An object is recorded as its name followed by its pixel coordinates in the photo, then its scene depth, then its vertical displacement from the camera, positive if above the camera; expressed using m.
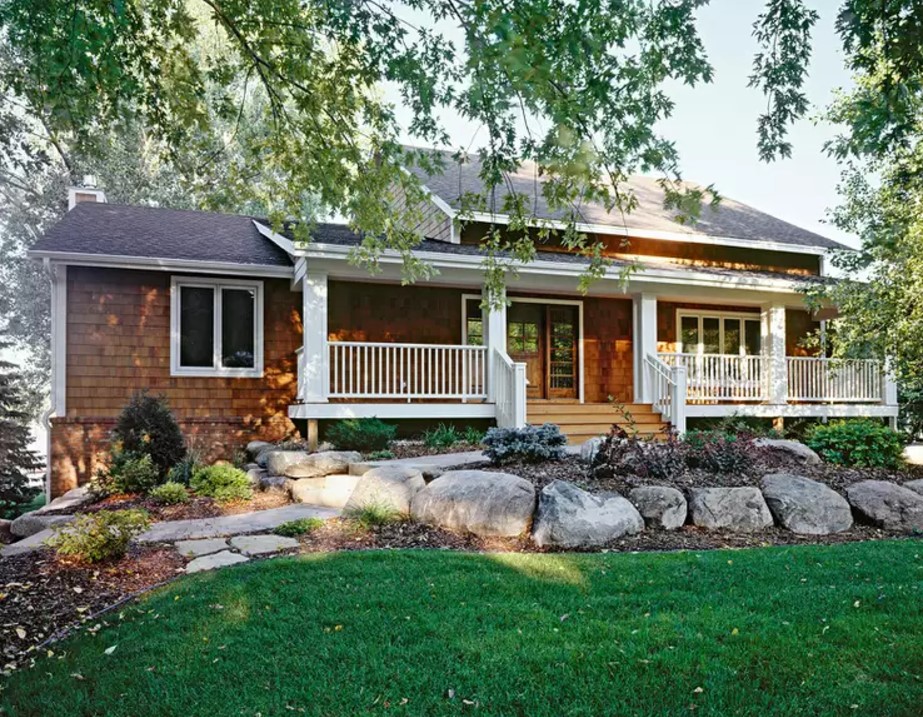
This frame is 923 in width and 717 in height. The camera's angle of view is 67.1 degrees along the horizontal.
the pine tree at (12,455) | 12.59 -1.58
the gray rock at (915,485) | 6.99 -1.18
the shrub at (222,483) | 7.73 -1.28
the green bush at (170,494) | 7.45 -1.31
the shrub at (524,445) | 7.32 -0.79
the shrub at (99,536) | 4.83 -1.16
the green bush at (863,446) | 8.45 -0.94
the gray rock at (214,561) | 4.91 -1.37
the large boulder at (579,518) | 5.53 -1.20
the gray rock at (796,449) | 8.32 -0.97
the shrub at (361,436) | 9.52 -0.89
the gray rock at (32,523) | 6.86 -1.52
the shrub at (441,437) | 9.95 -0.97
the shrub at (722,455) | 7.11 -0.88
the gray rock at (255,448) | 10.33 -1.14
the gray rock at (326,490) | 7.36 -1.29
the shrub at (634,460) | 6.70 -0.88
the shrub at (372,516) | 5.91 -1.25
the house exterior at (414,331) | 10.20 +0.68
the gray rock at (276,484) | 8.20 -1.35
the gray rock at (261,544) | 5.33 -1.37
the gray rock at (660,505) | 6.00 -1.18
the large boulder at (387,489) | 6.21 -1.08
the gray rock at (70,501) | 7.80 -1.54
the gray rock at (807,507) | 6.21 -1.24
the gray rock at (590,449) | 7.27 -0.84
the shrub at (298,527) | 5.87 -1.33
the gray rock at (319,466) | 8.33 -1.14
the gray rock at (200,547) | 5.33 -1.39
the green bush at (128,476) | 7.91 -1.20
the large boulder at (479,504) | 5.70 -1.12
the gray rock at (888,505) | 6.36 -1.26
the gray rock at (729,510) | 6.12 -1.24
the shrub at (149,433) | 8.34 -0.74
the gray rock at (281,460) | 8.39 -1.09
